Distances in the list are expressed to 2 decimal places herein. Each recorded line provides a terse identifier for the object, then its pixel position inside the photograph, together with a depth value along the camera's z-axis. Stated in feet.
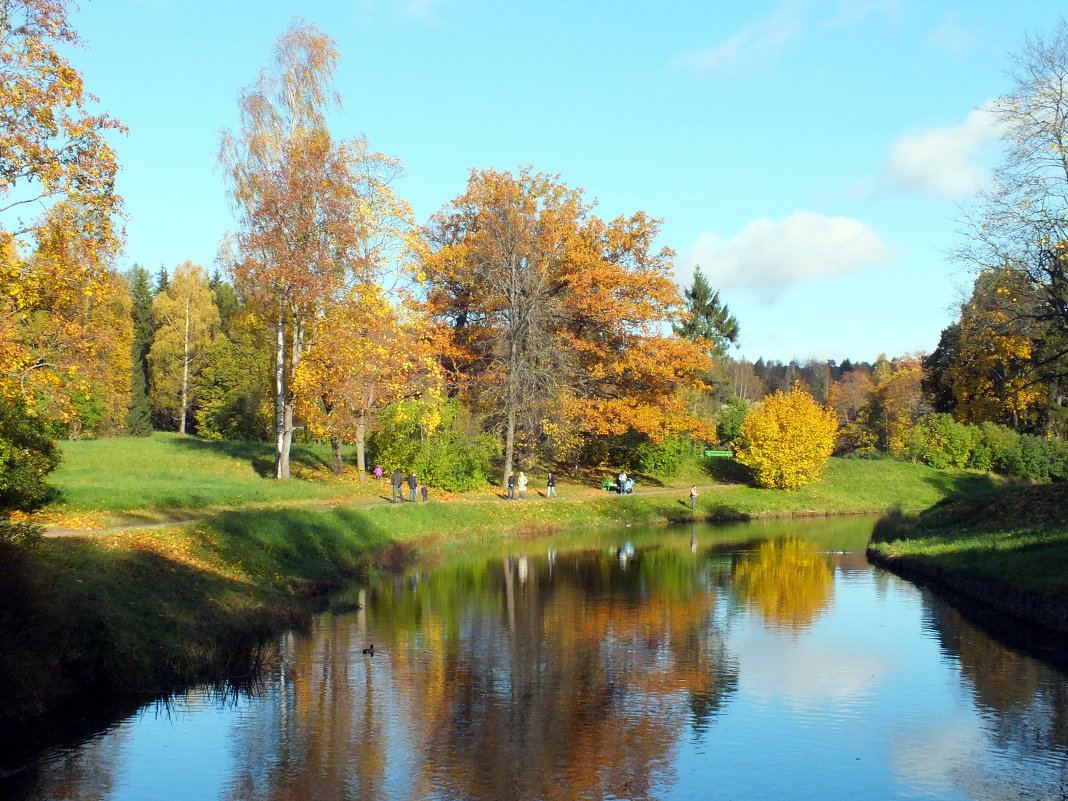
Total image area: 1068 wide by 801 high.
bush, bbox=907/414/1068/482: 230.07
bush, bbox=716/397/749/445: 246.06
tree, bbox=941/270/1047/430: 102.22
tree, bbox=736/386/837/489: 196.95
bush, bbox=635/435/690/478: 203.62
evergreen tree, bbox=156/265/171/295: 372.58
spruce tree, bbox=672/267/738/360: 268.41
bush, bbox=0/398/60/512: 85.20
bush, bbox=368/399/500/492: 158.61
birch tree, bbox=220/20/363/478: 136.05
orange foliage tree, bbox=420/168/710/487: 168.55
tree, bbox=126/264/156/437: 268.82
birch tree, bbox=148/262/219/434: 279.49
